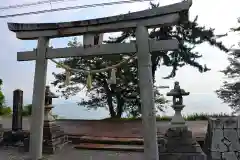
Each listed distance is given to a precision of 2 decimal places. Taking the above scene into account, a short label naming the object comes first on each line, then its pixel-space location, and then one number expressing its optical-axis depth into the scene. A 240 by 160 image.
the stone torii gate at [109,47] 4.10
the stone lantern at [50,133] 6.09
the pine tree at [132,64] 10.63
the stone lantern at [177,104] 5.02
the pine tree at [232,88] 11.91
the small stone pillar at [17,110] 7.49
